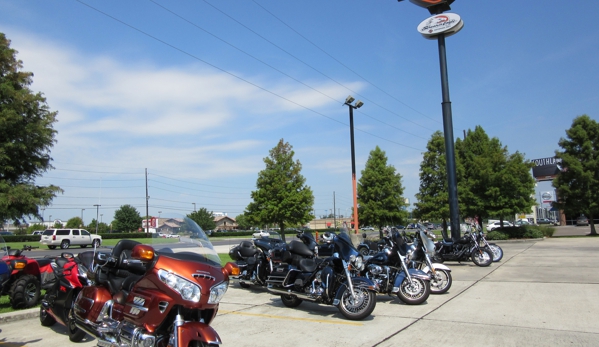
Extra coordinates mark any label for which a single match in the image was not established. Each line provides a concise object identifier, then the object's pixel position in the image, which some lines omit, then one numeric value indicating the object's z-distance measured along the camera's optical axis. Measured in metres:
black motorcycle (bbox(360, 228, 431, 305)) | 7.86
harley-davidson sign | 19.81
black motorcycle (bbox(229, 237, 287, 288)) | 9.89
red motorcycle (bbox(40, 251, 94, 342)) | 5.78
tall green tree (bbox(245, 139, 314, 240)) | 30.80
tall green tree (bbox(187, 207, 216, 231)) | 72.62
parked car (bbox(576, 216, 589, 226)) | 61.19
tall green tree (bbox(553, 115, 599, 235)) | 30.78
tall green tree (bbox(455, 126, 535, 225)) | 26.30
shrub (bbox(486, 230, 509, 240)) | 26.45
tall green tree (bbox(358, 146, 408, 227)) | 31.98
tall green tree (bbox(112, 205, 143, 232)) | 89.38
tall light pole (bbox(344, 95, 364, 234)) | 23.95
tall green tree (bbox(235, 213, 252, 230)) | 114.28
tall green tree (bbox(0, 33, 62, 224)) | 19.06
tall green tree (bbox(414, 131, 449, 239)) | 30.41
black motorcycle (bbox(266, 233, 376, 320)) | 6.73
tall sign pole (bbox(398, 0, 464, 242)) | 17.92
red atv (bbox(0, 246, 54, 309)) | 7.33
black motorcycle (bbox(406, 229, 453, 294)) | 8.95
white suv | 37.62
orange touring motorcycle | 3.70
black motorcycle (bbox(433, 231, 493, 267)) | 13.76
